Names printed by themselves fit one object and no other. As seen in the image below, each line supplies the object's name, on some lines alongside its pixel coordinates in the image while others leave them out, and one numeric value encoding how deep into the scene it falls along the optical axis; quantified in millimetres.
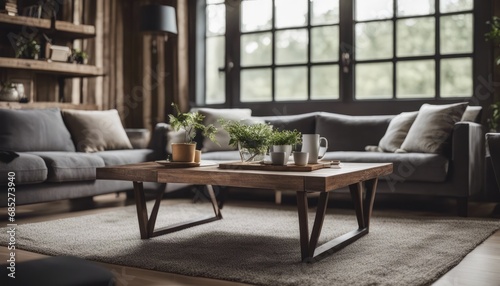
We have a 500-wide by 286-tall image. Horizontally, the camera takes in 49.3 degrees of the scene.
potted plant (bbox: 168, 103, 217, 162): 2869
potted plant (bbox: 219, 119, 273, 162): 2795
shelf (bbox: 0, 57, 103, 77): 4738
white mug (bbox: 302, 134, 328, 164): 2803
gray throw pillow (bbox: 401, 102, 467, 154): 3889
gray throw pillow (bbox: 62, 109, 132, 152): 4406
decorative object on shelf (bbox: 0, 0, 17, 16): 4770
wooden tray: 2549
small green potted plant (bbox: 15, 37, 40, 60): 4984
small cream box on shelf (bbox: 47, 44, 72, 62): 5102
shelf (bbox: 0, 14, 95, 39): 4707
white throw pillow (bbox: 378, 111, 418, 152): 4184
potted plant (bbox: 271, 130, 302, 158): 2717
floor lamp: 5195
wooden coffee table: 2283
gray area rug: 2180
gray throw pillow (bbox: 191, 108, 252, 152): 4766
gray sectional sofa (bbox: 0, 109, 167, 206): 3475
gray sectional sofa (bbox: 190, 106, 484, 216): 3678
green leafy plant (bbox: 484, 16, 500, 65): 4141
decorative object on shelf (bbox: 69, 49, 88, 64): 5344
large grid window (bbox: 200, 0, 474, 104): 4750
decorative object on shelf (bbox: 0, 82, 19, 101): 4758
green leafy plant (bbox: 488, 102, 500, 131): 4188
